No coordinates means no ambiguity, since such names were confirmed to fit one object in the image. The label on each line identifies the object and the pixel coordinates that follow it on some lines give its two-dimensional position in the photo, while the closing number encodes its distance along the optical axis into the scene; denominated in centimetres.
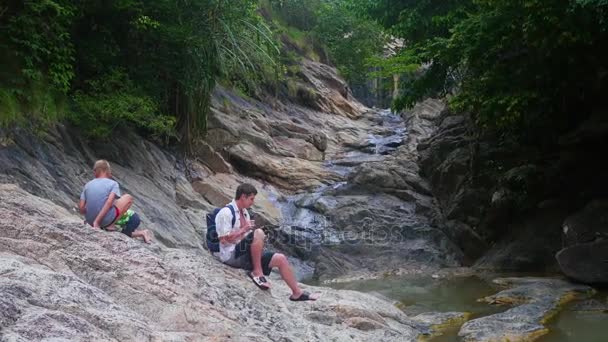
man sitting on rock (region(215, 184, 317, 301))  650
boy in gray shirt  699
